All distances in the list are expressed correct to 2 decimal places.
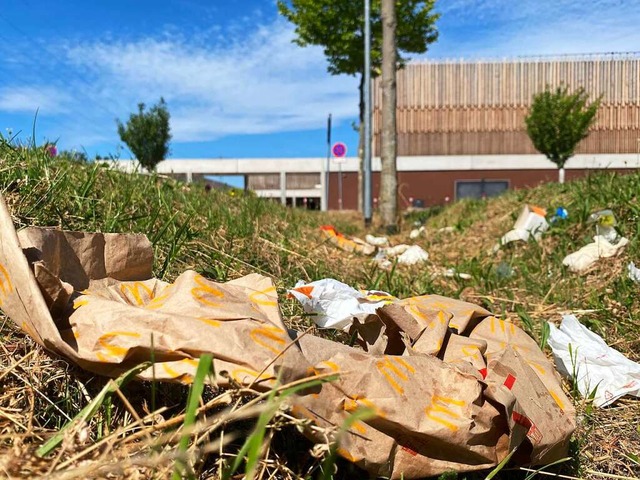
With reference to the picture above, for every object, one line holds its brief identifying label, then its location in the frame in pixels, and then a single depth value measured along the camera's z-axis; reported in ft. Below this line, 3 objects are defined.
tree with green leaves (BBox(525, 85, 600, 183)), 61.00
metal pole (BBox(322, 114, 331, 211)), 62.23
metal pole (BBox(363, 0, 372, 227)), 32.17
